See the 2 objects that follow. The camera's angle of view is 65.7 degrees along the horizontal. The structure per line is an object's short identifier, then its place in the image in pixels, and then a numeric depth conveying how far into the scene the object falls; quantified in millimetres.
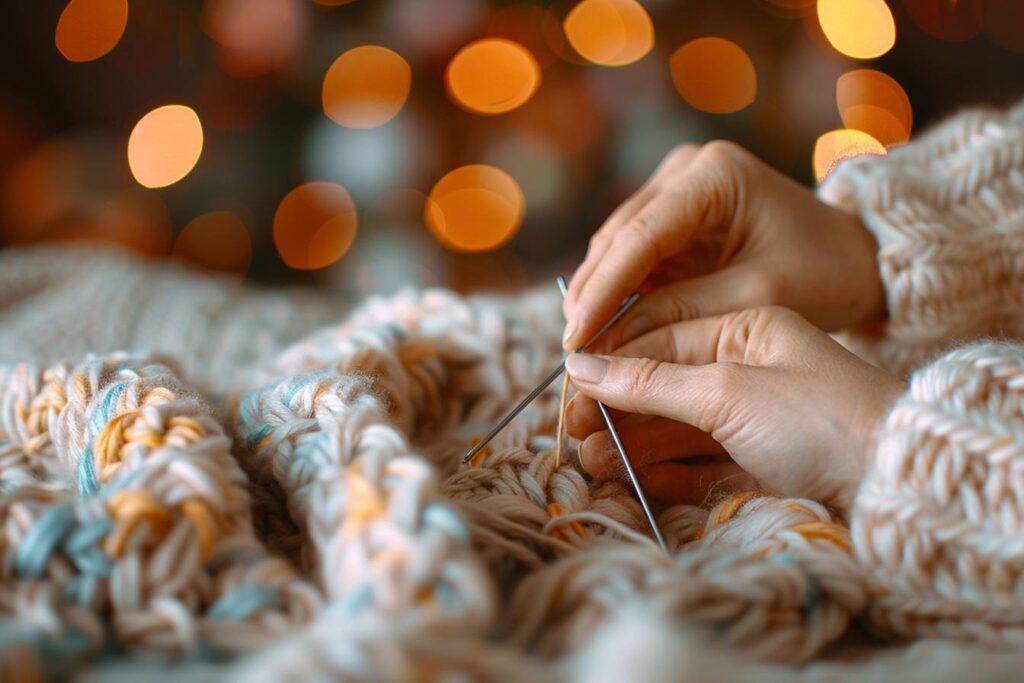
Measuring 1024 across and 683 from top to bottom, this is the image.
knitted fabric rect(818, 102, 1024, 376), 935
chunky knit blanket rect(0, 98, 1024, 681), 449
